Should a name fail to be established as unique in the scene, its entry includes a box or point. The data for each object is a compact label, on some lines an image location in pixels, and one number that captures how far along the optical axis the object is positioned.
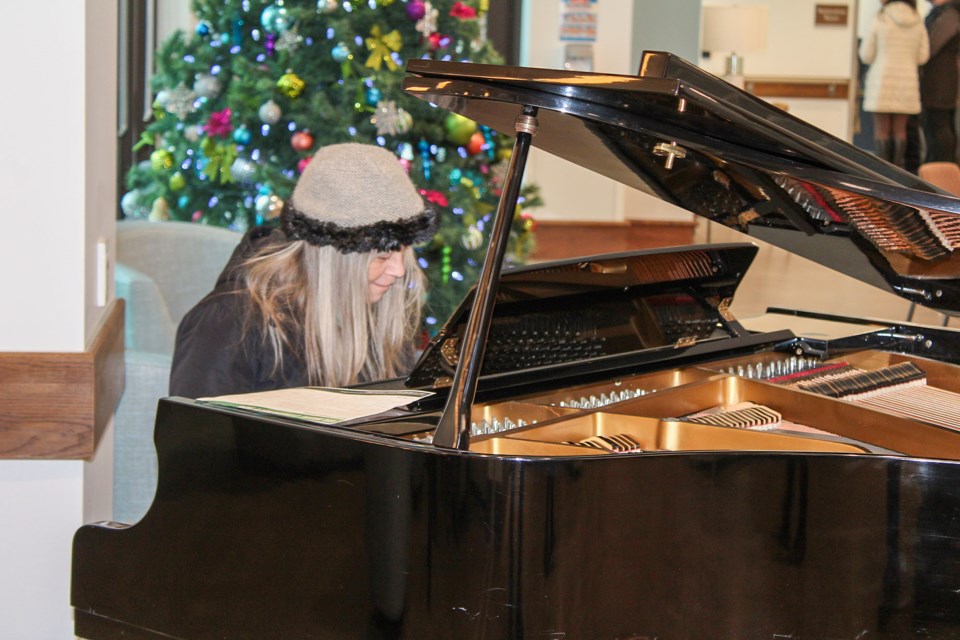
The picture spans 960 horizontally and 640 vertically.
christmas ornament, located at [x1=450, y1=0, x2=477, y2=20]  4.38
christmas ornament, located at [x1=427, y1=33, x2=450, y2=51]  4.36
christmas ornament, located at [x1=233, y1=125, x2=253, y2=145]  4.33
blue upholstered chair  2.62
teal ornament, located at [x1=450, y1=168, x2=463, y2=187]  4.34
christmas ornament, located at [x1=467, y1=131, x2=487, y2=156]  4.39
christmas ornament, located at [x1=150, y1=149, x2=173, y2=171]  4.54
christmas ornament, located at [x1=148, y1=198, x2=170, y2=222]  4.66
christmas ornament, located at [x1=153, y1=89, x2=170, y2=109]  4.52
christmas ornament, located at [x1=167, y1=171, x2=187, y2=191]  4.54
